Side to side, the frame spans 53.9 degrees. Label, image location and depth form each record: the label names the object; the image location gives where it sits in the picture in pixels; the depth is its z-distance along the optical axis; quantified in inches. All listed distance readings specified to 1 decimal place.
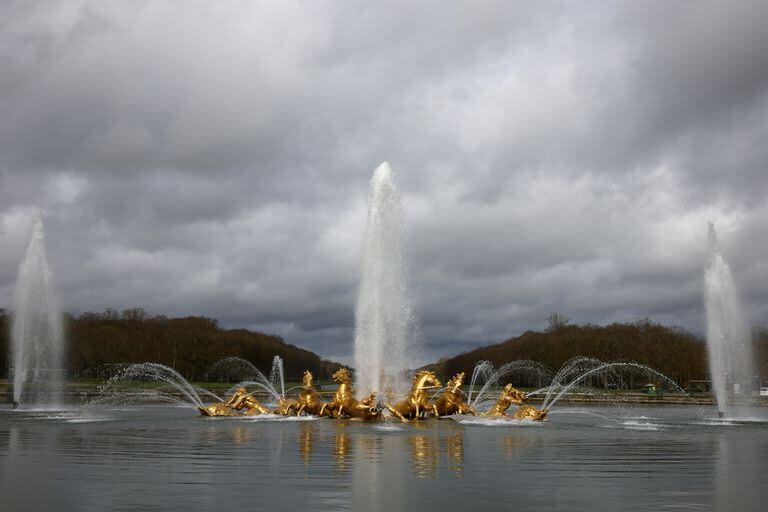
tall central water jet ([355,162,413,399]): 1455.5
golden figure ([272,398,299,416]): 1406.3
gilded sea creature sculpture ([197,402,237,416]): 1417.3
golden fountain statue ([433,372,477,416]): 1352.1
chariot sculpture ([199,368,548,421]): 1298.0
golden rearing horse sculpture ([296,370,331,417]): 1373.0
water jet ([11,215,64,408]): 1860.2
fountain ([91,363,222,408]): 2787.9
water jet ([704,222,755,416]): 1713.8
